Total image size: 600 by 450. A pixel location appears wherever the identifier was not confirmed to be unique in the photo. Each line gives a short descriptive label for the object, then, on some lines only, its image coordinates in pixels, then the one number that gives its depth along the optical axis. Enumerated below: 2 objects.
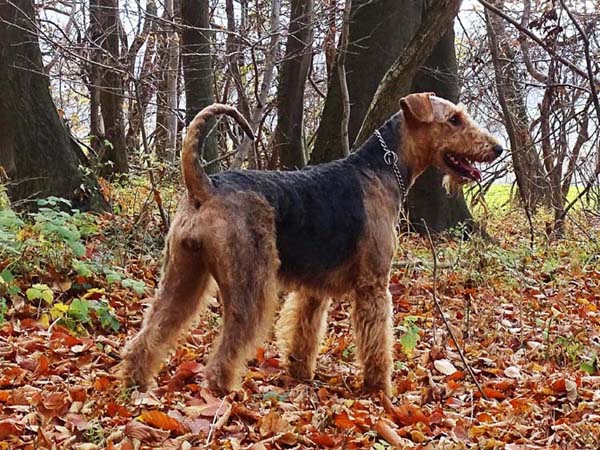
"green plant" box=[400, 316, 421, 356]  4.31
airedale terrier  3.74
